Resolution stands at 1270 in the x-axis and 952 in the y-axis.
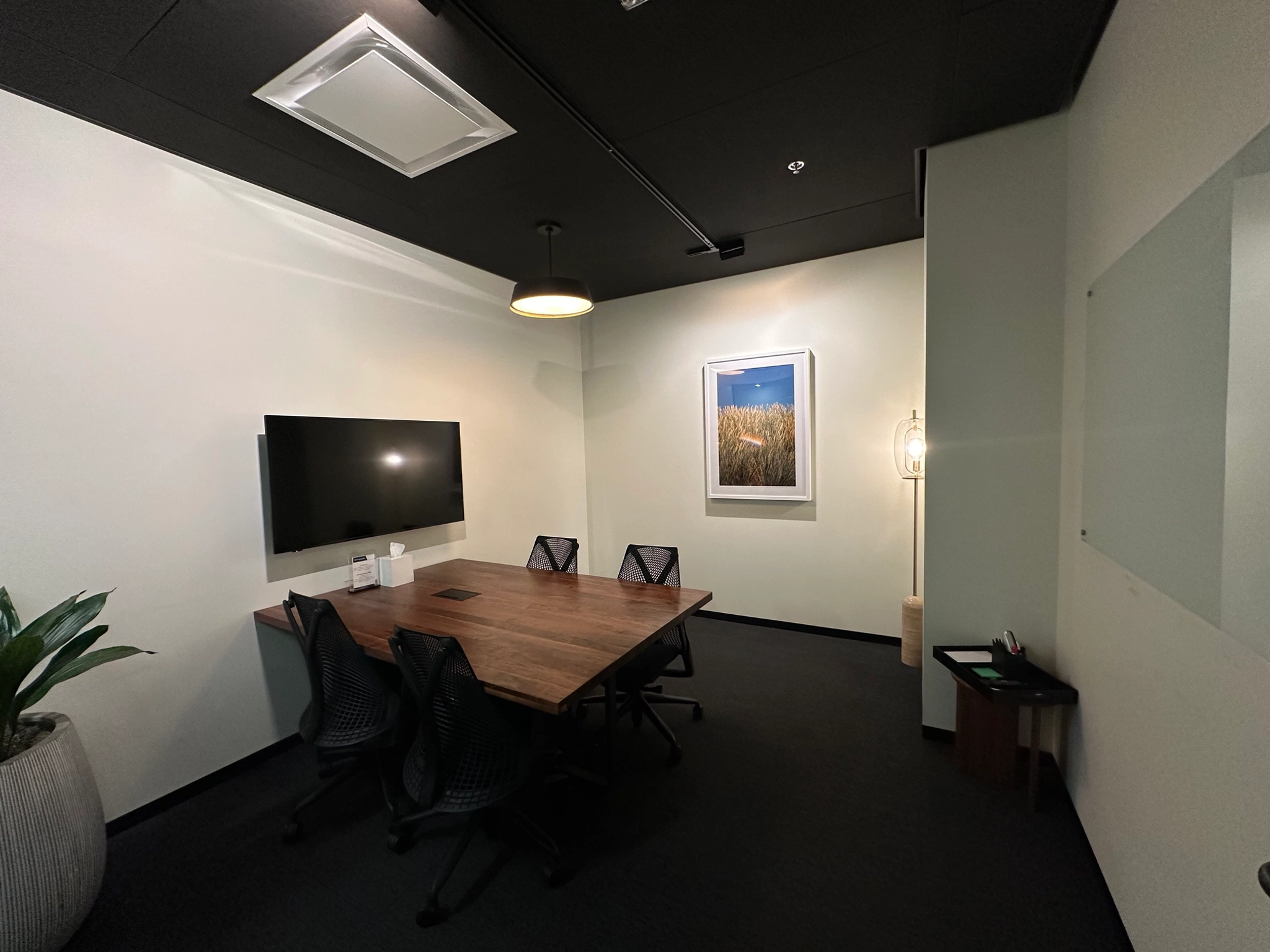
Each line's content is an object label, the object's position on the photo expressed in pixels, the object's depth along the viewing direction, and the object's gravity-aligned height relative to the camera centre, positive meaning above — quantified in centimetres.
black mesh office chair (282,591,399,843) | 202 -102
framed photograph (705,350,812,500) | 412 +23
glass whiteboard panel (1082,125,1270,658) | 93 +10
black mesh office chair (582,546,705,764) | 255 -109
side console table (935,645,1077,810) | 209 -119
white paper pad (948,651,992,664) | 238 -101
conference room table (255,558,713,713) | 177 -77
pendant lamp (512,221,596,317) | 287 +96
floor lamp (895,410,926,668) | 347 -14
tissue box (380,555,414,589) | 310 -69
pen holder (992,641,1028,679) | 224 -98
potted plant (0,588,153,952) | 151 -108
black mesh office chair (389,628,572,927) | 165 -101
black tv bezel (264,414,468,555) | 263 -20
